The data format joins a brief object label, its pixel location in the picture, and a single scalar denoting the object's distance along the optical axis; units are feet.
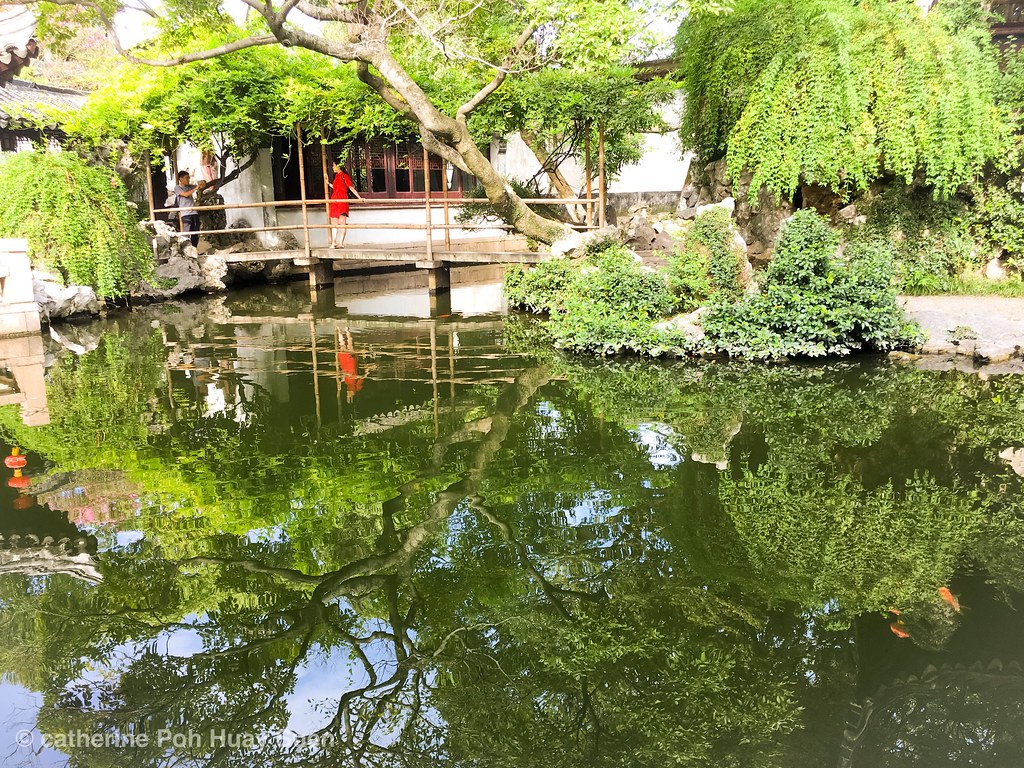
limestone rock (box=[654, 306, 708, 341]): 31.04
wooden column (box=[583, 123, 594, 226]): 45.47
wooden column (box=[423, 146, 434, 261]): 48.00
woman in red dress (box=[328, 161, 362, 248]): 53.31
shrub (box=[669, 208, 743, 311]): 32.37
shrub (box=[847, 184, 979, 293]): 37.35
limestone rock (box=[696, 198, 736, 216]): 34.42
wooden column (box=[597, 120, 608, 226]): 43.70
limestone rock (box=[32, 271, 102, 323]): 42.32
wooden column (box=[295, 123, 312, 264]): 50.98
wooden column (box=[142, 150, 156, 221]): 52.67
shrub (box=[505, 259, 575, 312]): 40.68
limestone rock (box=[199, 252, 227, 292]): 53.83
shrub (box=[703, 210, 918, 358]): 29.07
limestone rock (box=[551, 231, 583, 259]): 41.02
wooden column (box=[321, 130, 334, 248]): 51.01
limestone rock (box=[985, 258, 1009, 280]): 37.50
